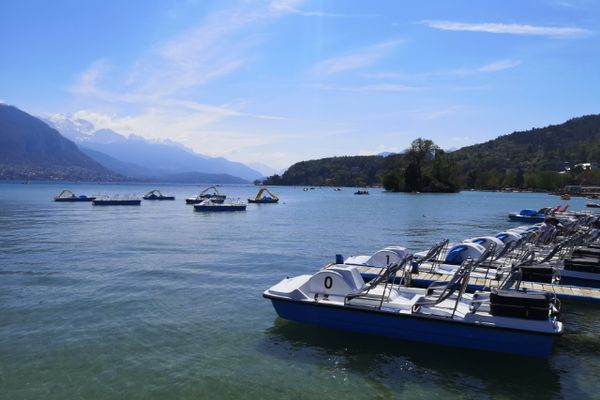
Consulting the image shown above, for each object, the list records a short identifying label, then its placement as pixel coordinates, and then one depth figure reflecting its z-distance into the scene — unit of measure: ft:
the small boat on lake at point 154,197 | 417.57
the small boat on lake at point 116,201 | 316.74
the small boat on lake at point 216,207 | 281.33
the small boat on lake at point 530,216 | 217.77
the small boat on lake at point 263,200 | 384.06
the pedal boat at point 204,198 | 314.76
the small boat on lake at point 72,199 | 349.20
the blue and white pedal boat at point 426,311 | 42.52
